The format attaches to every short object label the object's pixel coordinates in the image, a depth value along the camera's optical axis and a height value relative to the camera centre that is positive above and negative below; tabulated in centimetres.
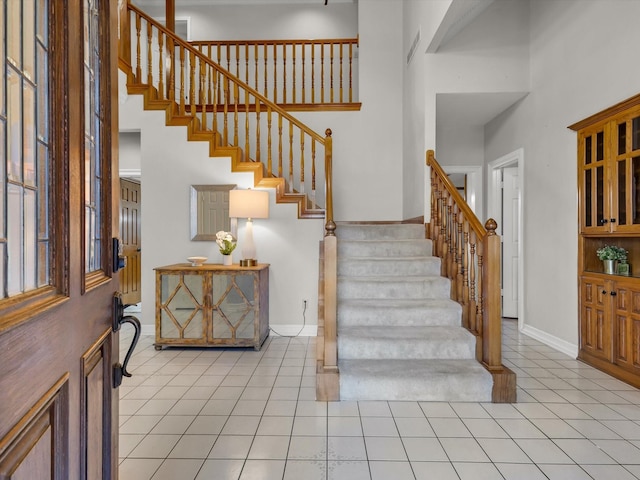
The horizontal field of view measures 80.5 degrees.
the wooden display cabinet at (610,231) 292 +4
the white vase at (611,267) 319 -26
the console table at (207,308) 378 -70
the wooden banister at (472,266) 273 -24
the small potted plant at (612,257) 320 -18
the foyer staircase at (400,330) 266 -77
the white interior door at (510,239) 522 -4
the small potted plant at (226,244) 400 -7
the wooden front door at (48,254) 61 -3
